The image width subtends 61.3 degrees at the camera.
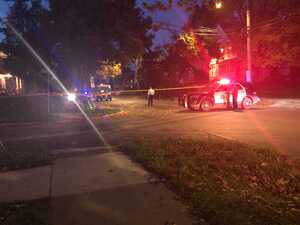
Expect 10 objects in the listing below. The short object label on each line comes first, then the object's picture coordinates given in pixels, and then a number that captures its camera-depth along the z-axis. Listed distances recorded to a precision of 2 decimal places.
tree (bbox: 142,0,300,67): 18.51
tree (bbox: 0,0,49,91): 22.46
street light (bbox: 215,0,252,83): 16.46
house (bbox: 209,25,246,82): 24.17
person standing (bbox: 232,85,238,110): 13.38
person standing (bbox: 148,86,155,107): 17.81
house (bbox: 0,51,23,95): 30.39
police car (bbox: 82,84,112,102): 24.53
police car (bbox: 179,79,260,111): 13.29
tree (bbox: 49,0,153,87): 19.52
